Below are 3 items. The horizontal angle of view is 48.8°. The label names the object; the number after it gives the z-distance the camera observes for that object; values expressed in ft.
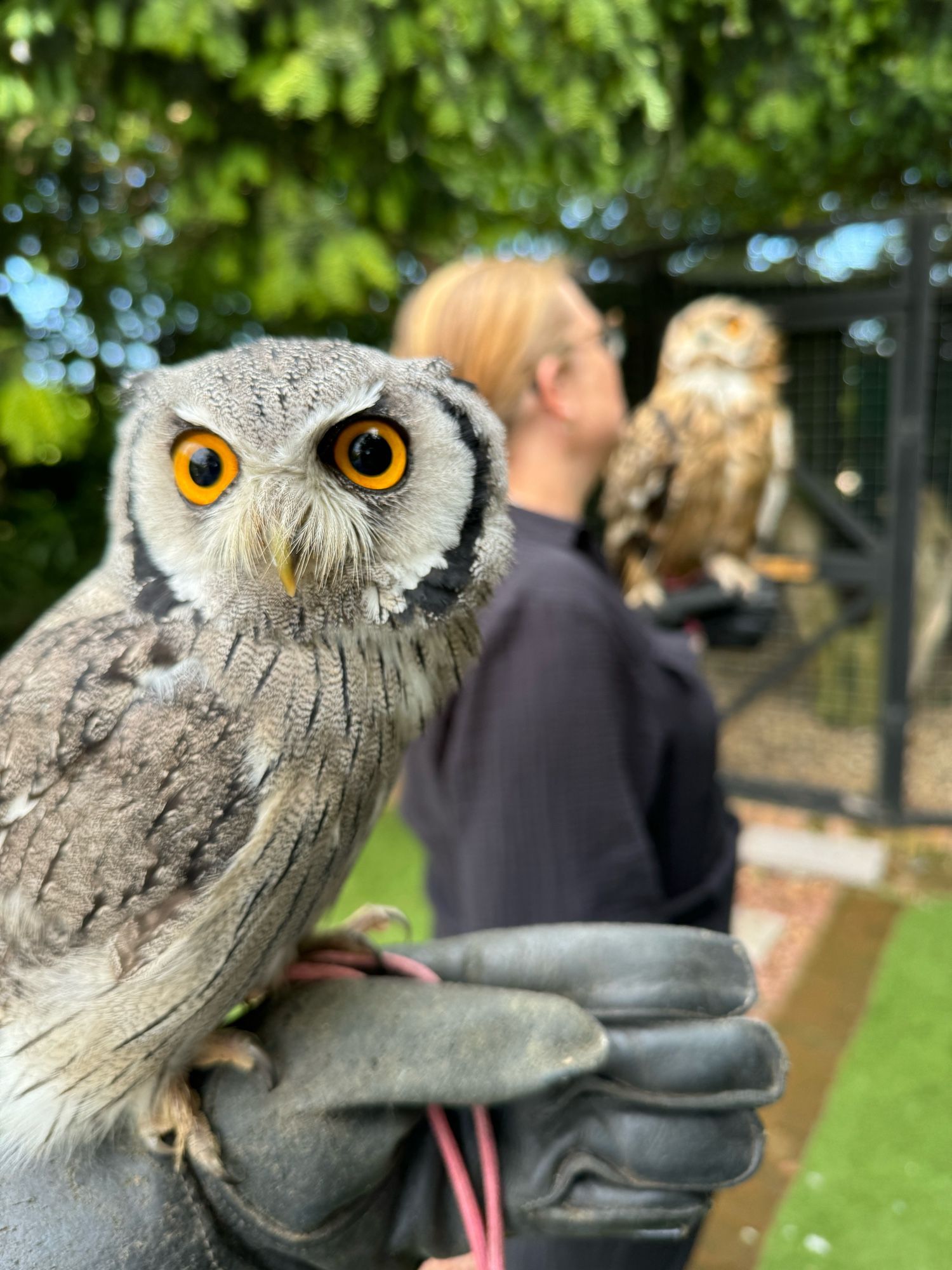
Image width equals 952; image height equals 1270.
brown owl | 3.56
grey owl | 0.97
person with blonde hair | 1.42
